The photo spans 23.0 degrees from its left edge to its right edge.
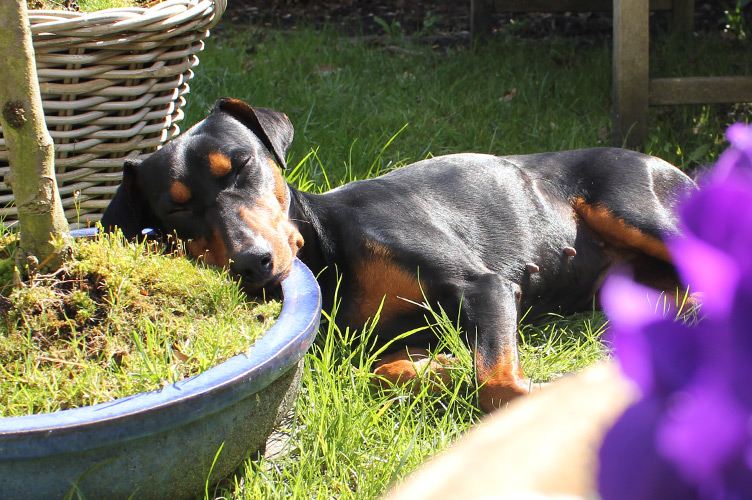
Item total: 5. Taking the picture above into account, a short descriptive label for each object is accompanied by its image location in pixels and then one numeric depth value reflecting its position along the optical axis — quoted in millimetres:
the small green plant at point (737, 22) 3642
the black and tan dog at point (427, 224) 2554
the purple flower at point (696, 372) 382
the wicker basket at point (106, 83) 2602
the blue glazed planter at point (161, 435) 1831
